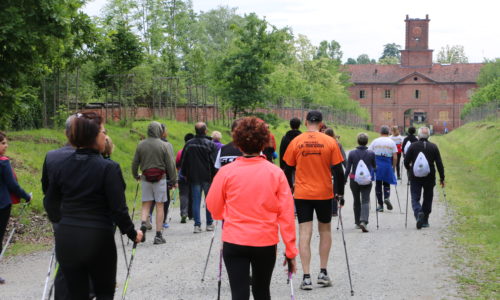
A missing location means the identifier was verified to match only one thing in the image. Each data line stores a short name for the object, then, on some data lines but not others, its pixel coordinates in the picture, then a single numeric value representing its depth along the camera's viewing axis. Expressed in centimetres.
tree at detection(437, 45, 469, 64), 15800
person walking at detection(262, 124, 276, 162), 1284
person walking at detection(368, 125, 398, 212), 1557
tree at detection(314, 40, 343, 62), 11994
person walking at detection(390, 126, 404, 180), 2219
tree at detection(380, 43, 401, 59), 18700
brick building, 11550
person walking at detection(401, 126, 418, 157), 1844
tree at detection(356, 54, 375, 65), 19250
